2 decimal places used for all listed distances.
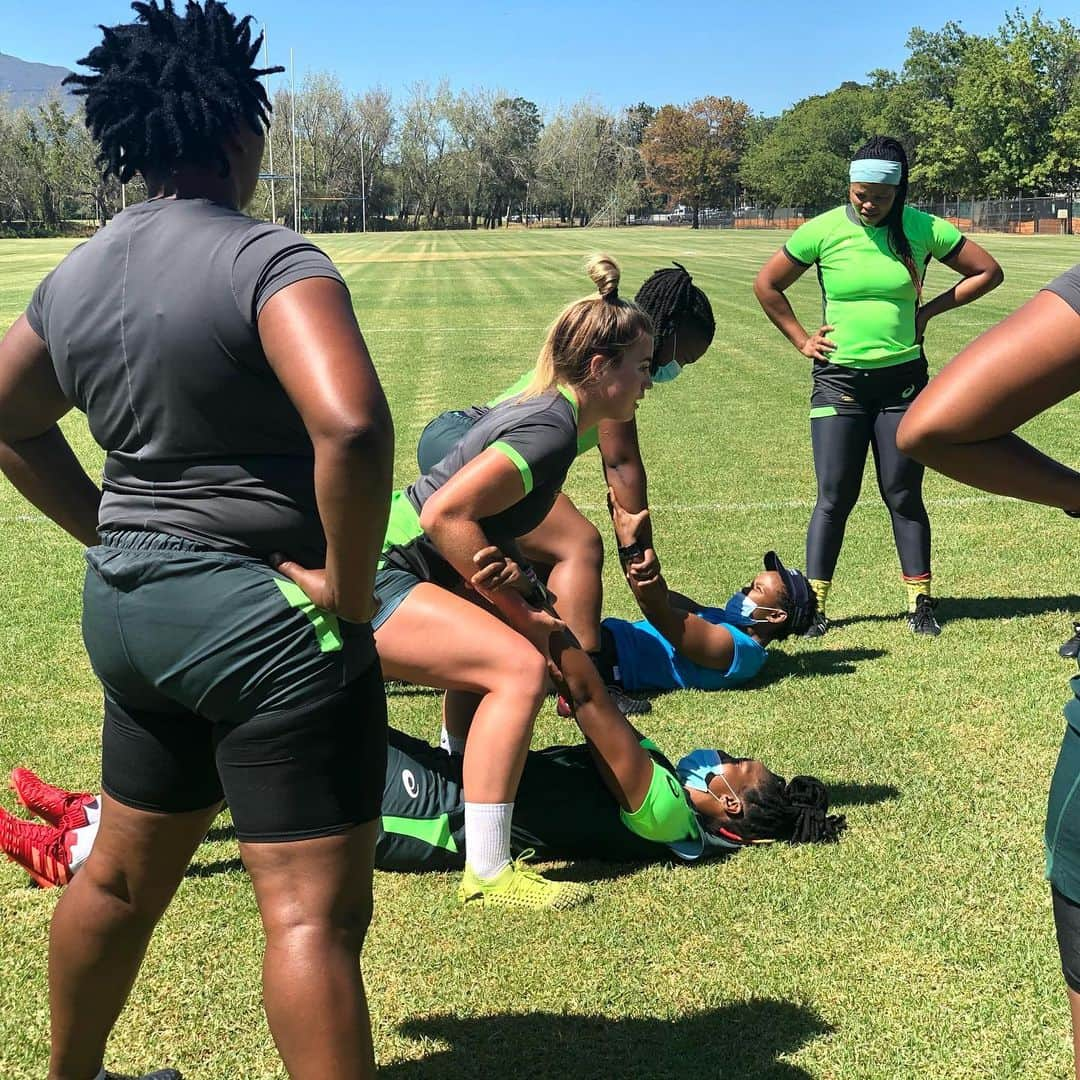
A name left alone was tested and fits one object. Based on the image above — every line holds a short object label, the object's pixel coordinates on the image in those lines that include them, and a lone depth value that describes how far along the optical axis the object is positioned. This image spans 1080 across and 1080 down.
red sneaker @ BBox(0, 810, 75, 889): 3.82
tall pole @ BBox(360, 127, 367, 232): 106.56
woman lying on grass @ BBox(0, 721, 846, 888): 3.85
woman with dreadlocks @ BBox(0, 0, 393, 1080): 1.97
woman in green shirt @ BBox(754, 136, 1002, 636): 6.30
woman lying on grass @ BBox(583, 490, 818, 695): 5.26
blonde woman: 3.66
